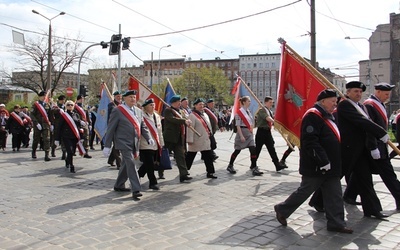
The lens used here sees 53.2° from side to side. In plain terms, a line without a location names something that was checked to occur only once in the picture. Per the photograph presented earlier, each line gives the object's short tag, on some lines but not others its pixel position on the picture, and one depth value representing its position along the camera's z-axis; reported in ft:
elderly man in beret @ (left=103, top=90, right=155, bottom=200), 22.47
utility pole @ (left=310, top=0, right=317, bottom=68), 55.21
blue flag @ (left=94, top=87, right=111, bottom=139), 39.32
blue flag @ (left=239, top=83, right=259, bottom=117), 36.88
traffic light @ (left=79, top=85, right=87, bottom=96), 80.43
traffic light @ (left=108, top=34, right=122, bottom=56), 71.05
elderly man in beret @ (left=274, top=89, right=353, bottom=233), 15.92
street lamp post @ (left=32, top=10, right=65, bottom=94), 90.07
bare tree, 137.18
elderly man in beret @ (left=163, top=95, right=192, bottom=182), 27.04
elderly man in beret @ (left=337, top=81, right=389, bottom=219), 18.11
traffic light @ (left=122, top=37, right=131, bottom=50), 70.64
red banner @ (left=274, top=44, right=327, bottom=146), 25.13
